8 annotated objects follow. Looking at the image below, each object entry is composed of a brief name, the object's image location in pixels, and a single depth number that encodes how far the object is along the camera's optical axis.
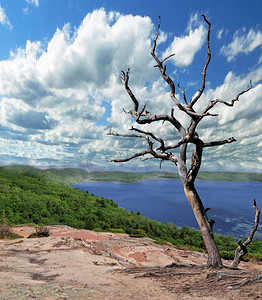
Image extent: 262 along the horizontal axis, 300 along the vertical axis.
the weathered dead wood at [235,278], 5.82
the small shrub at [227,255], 26.36
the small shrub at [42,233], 22.05
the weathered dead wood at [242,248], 8.24
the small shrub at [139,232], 37.72
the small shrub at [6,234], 21.06
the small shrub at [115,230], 32.61
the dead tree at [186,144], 7.63
